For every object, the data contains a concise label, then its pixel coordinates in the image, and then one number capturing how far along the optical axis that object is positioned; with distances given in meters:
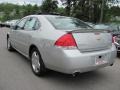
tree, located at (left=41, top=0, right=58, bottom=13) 22.76
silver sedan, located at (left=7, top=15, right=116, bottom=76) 2.04
